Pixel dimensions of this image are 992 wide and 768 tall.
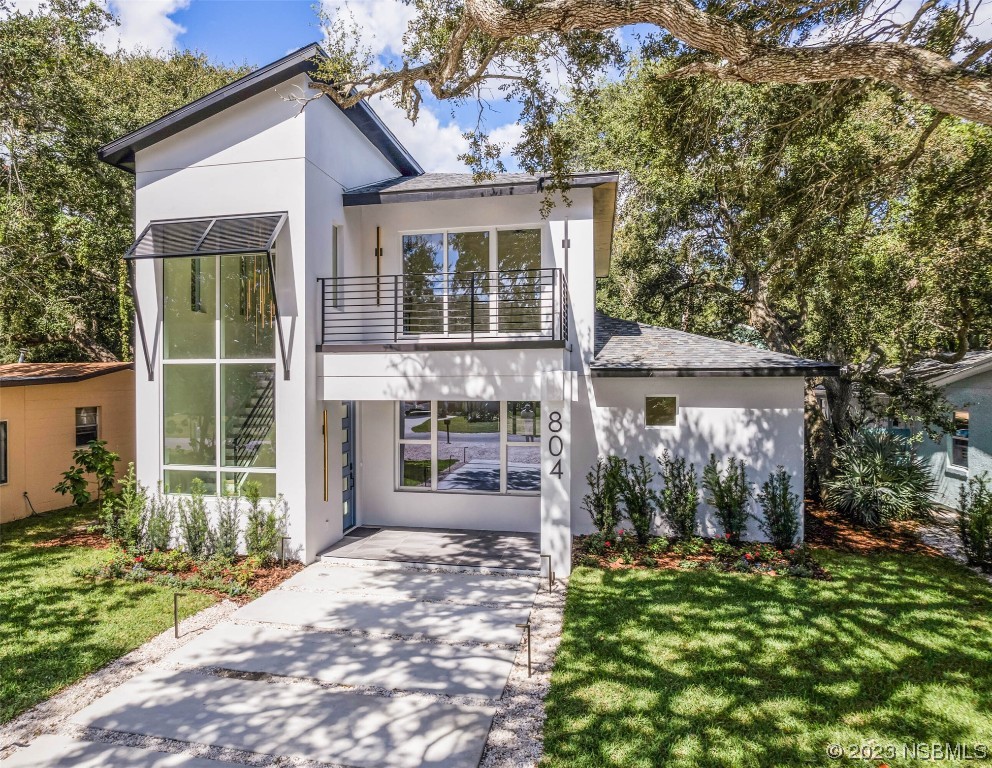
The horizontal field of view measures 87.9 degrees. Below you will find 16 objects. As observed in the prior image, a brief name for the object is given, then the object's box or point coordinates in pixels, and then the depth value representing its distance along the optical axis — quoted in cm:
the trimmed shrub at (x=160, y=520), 869
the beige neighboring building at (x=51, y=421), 1107
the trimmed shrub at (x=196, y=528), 852
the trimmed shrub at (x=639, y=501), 952
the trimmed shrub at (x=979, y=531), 850
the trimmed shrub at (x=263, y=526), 837
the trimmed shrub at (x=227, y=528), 845
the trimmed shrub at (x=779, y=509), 922
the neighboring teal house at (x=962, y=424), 1228
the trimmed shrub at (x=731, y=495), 942
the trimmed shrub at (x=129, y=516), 874
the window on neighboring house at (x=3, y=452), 1092
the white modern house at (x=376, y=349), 849
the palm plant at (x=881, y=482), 1090
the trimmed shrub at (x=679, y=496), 953
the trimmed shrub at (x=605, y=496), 927
